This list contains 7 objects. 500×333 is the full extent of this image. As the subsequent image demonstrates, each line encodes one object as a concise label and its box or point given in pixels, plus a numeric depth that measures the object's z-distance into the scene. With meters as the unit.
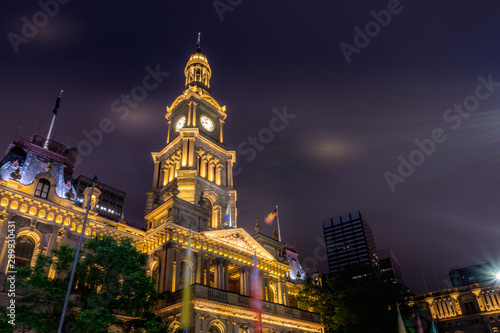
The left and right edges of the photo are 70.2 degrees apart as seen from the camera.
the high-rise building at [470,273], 127.89
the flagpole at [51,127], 39.34
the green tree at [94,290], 22.17
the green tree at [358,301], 41.56
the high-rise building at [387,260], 177.62
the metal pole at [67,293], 19.67
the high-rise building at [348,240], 181.50
